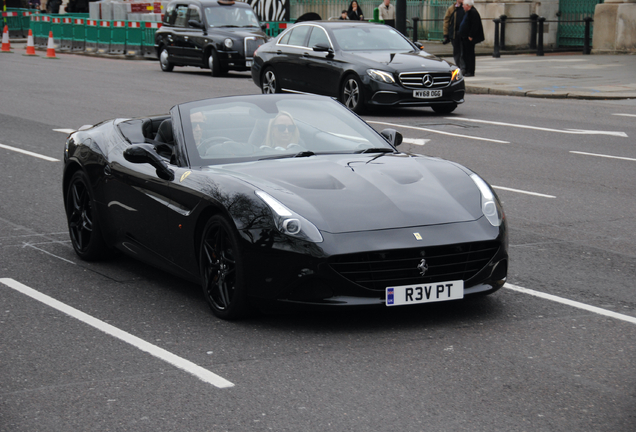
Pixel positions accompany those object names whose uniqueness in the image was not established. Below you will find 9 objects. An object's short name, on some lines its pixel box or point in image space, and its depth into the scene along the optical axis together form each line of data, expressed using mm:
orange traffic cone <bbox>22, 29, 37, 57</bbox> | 35031
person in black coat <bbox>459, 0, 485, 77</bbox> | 23969
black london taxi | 25719
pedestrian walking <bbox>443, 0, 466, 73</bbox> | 24438
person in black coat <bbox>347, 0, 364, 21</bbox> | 30953
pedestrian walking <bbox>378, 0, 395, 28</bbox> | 30006
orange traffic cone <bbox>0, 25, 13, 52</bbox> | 37344
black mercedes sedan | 17062
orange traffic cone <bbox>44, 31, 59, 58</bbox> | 33844
